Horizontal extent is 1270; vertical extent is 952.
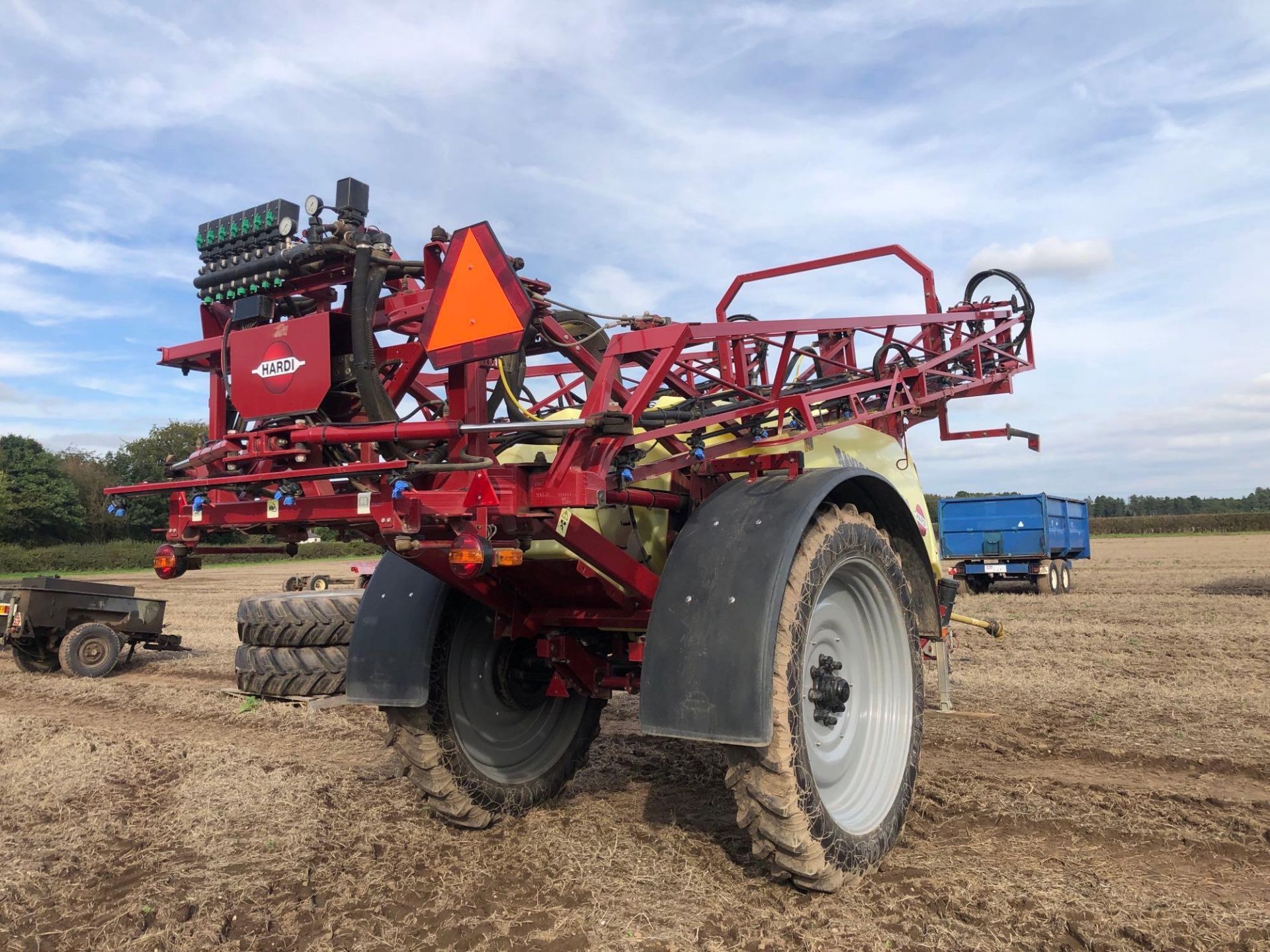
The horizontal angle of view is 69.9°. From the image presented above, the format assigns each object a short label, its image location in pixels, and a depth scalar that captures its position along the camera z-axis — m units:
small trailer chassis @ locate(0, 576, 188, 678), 9.97
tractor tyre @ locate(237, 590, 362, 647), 7.82
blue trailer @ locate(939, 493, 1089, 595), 18.09
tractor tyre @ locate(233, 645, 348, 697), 7.71
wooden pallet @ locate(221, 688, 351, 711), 7.23
